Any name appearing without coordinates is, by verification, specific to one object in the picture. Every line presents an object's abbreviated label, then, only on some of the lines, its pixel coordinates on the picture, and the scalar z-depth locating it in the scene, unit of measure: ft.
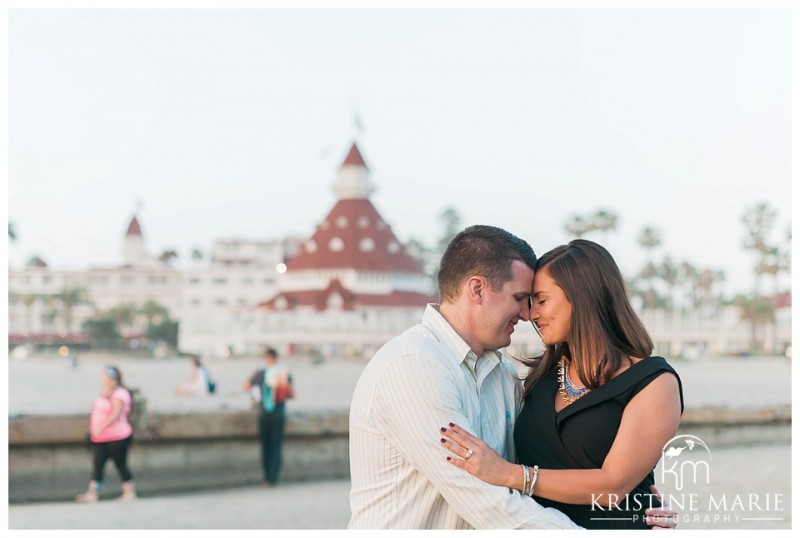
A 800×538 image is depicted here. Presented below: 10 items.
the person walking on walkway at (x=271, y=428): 31.96
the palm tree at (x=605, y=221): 273.95
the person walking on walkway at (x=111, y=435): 28.27
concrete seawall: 28.09
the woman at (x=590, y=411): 9.82
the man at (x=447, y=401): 9.82
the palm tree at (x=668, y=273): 294.87
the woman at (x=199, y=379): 49.79
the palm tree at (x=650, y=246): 286.64
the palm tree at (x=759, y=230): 281.33
